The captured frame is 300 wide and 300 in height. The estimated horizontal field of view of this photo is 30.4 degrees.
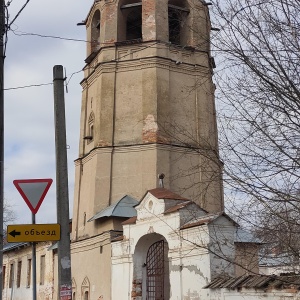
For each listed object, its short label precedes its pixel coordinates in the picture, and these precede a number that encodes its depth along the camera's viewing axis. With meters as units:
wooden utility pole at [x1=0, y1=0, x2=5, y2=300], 7.54
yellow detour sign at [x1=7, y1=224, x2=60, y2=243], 7.26
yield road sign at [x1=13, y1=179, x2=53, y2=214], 7.17
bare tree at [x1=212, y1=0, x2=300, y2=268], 7.11
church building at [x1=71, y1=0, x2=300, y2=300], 18.09
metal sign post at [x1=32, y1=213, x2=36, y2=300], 6.59
